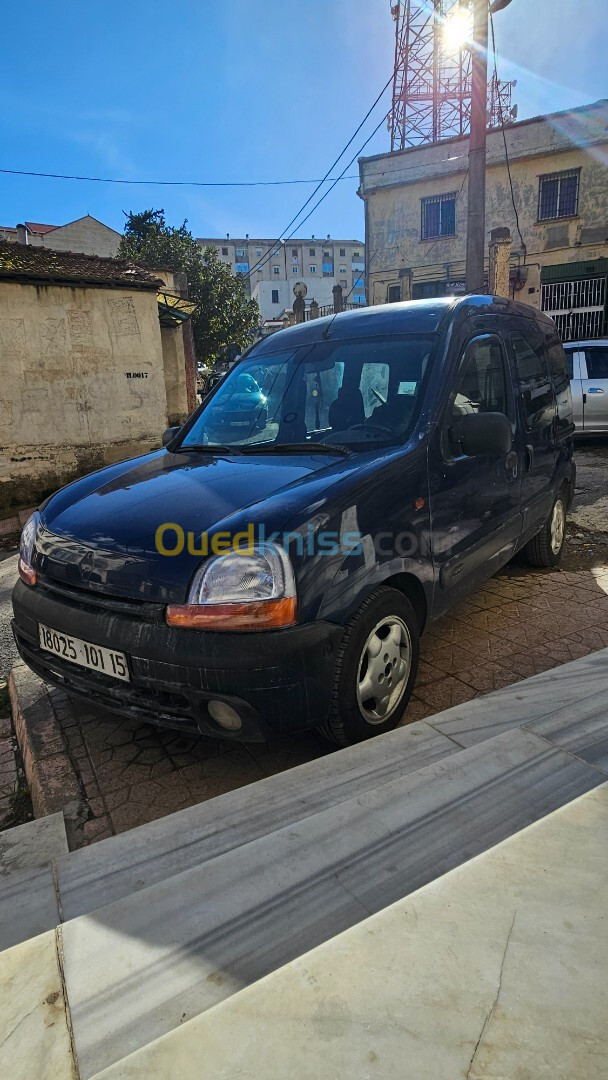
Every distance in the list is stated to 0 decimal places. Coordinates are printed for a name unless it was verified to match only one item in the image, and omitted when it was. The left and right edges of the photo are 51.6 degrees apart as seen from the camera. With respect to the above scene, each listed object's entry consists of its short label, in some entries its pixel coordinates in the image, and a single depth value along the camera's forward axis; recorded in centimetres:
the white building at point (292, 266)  7469
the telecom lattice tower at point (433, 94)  2464
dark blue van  218
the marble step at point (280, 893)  131
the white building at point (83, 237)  3619
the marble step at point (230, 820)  178
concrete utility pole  874
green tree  2852
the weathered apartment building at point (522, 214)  2167
